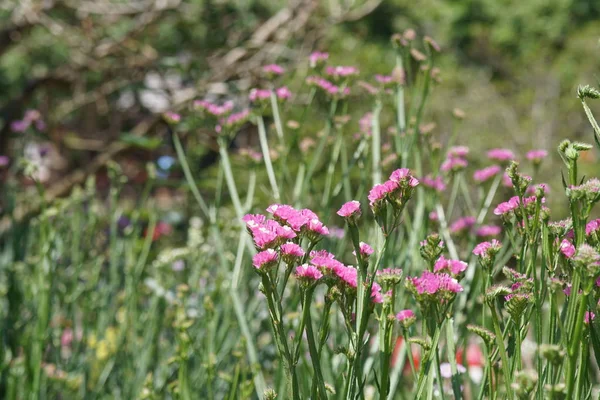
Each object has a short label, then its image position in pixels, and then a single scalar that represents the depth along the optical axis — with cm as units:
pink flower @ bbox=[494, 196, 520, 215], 147
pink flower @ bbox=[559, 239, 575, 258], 143
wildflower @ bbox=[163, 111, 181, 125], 209
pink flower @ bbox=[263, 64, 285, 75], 208
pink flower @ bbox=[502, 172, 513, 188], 188
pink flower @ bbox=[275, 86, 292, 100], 209
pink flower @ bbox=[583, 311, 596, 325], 139
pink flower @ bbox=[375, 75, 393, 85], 200
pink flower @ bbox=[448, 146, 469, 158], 196
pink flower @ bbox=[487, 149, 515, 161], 198
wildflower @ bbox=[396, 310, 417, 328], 146
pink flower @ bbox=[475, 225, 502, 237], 183
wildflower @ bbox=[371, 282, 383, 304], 144
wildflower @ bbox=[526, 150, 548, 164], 184
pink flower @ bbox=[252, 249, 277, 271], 137
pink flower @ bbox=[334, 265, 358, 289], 141
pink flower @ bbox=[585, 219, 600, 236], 142
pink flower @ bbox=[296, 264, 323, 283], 139
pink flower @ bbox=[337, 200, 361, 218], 141
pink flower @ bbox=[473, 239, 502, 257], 143
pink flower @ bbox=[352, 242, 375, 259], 143
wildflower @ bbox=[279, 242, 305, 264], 140
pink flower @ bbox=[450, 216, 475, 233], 187
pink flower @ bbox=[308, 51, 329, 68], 207
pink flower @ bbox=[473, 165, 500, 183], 197
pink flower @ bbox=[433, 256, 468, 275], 147
